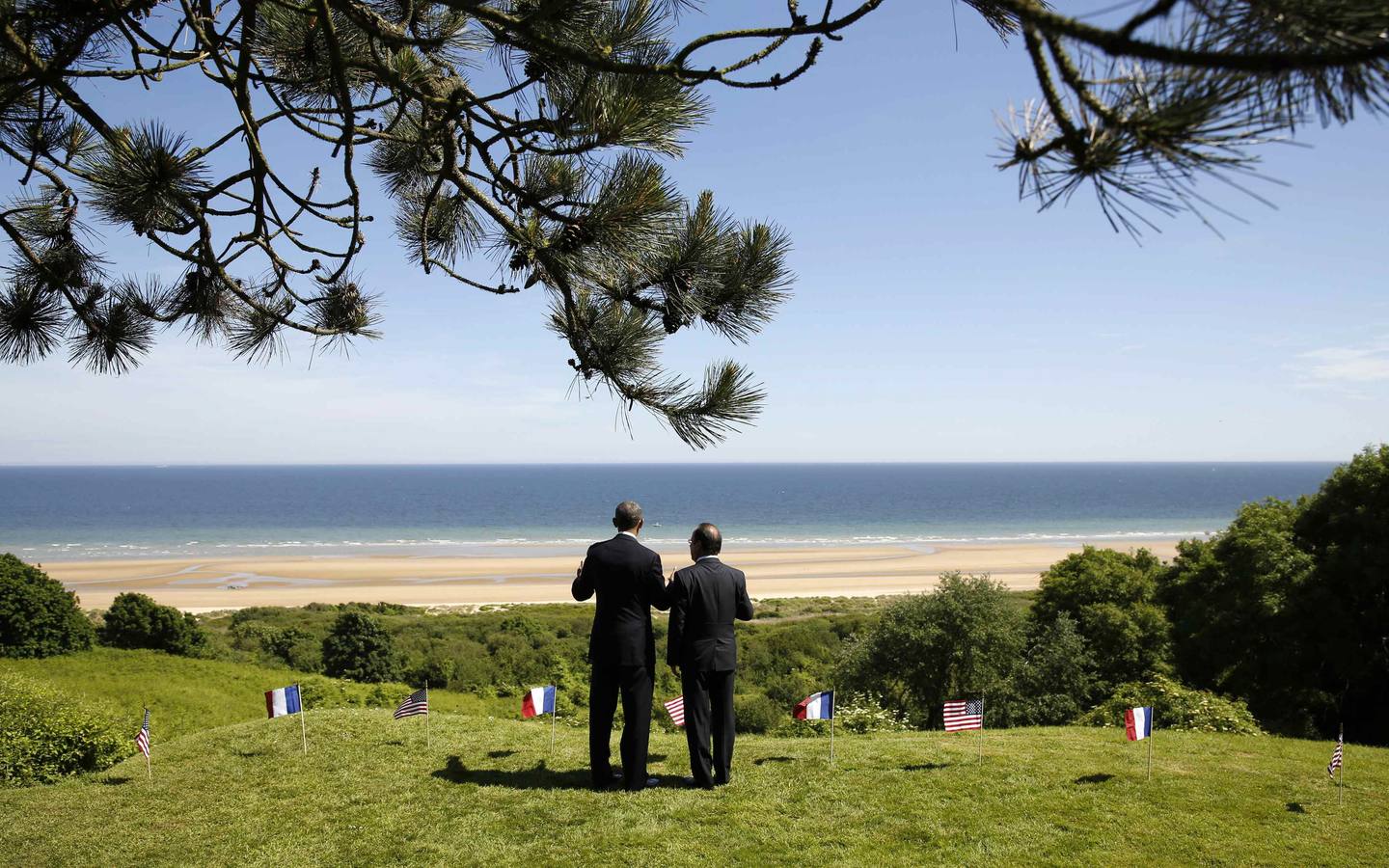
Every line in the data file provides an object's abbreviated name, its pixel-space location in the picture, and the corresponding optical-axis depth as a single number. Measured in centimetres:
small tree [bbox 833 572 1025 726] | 1770
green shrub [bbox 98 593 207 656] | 1923
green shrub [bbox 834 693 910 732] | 1256
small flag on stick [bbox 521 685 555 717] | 727
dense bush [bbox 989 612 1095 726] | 1739
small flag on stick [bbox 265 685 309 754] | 744
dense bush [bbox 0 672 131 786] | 744
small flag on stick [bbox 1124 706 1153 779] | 648
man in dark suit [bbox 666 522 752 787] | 584
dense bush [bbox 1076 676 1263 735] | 1062
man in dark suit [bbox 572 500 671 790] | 574
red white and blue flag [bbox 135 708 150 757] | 683
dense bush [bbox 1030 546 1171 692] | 2248
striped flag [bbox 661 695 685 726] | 654
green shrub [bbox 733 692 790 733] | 1777
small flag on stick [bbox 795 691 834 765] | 689
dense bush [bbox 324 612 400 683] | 2198
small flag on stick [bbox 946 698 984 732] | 703
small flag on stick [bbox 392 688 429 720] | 763
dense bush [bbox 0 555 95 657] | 1557
